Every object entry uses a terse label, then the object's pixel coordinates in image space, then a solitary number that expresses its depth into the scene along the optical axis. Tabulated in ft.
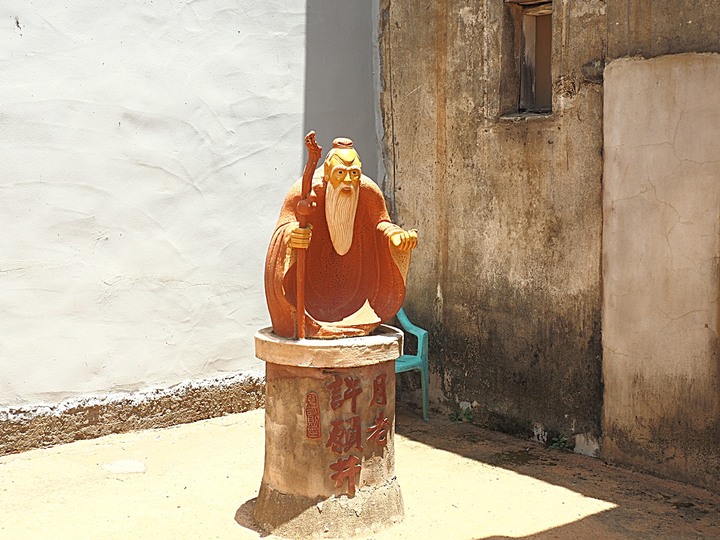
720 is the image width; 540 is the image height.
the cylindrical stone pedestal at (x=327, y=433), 15.29
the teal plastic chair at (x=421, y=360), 22.49
